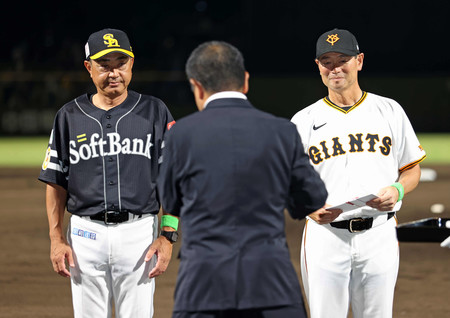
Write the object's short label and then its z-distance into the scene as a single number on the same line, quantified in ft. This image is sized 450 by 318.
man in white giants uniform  30.37
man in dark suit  21.77
